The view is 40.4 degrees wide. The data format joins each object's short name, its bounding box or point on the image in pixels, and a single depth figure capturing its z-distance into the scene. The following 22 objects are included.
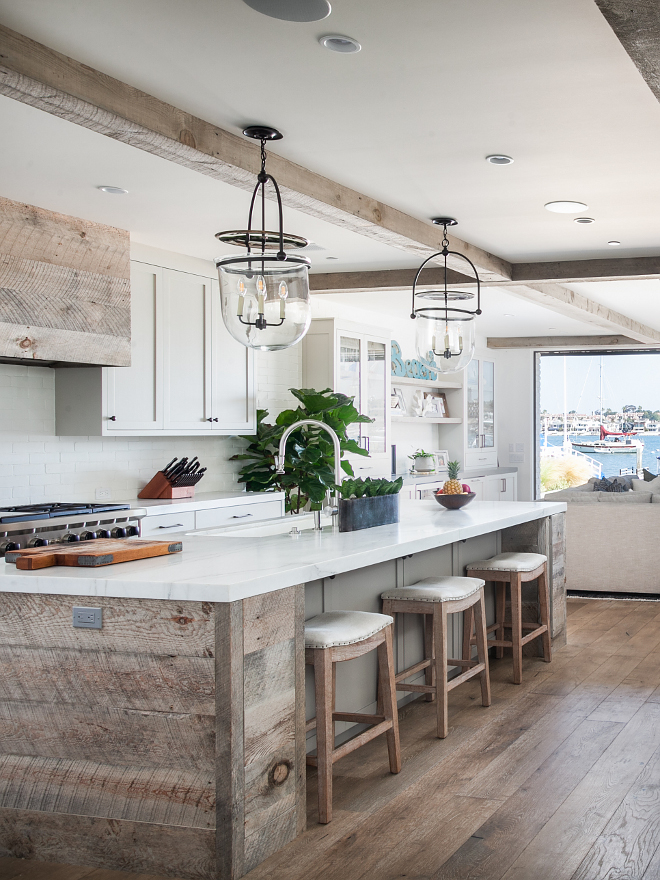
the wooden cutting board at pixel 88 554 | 2.72
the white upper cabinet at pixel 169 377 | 5.21
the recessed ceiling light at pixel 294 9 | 2.39
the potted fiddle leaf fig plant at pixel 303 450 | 6.50
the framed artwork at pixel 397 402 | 8.94
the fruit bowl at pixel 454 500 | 4.81
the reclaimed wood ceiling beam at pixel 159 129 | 2.67
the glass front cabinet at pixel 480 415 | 10.34
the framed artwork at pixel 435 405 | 9.68
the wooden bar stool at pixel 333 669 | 2.89
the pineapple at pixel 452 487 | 4.84
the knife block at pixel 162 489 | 5.60
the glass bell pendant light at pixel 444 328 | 4.61
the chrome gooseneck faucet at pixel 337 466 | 3.54
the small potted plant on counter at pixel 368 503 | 3.79
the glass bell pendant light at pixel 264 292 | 3.18
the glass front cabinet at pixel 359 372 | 7.30
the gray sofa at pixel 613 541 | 6.96
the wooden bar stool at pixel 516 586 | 4.59
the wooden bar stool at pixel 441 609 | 3.71
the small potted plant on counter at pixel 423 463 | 8.98
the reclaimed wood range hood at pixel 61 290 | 4.41
